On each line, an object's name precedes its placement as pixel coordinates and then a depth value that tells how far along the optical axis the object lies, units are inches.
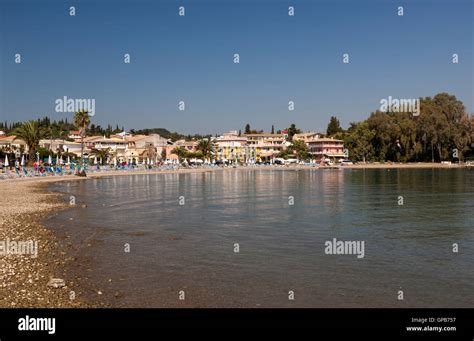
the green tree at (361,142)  5167.3
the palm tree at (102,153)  4690.0
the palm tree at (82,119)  2721.9
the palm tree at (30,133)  3046.3
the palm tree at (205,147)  5964.6
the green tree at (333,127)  6668.3
